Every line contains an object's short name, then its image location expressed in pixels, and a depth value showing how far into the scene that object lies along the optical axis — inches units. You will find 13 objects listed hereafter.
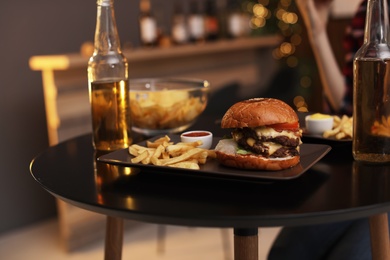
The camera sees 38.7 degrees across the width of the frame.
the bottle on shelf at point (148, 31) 123.6
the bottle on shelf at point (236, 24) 144.4
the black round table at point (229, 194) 31.5
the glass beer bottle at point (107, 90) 49.5
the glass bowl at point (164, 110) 54.5
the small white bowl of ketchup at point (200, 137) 45.2
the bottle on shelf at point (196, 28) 133.6
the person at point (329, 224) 55.3
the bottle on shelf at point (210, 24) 140.1
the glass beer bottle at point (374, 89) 40.9
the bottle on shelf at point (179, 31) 130.6
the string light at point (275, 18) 168.7
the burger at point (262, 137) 37.8
